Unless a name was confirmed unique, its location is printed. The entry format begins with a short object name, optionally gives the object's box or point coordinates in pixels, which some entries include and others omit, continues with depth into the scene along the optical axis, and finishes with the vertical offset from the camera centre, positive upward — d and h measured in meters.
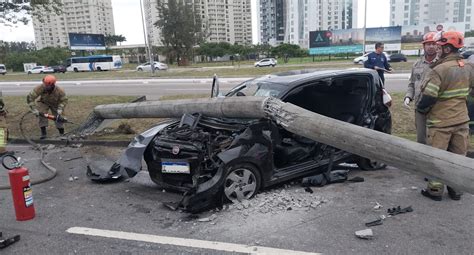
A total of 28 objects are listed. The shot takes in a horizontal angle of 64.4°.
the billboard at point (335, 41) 49.91 +0.97
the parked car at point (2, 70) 55.81 -0.68
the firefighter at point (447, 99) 4.15 -0.63
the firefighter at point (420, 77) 5.09 -0.50
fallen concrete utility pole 3.26 -0.91
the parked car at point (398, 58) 41.03 -1.40
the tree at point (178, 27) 58.66 +4.59
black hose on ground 5.46 -1.74
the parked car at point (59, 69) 56.22 -0.98
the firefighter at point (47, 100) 8.29 -0.83
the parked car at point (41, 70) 56.88 -0.94
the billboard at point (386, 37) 50.03 +1.22
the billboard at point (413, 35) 50.22 +1.28
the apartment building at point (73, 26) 107.50 +10.22
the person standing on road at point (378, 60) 9.13 -0.34
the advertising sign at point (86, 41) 60.03 +3.21
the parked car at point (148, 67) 46.59 -1.16
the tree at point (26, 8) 10.38 +1.57
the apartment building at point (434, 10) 98.94 +8.61
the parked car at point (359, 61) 37.34 -1.37
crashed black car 4.27 -1.08
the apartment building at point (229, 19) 122.38 +11.74
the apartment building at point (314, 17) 105.01 +8.93
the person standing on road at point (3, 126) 7.48 -1.21
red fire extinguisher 4.13 -1.40
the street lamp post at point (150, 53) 32.66 +0.36
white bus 54.25 -0.32
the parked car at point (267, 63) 43.35 -1.27
